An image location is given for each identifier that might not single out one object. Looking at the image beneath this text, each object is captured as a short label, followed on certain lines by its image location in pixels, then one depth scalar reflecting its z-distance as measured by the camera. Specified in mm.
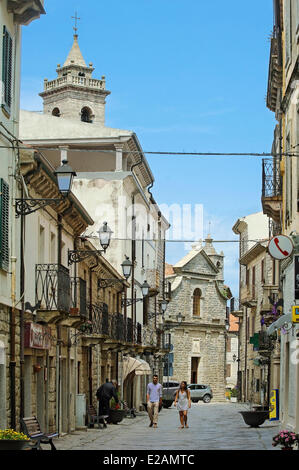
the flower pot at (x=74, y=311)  24328
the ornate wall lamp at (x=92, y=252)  25859
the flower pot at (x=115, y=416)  30953
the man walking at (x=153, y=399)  28125
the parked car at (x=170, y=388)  52144
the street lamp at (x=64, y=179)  17328
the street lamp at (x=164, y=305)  49231
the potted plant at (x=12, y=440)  13852
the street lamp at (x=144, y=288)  40062
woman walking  27344
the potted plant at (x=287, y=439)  14180
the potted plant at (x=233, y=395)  77481
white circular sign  21938
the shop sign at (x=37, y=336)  19641
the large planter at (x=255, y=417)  28203
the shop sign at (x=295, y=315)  19125
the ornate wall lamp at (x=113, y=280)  33094
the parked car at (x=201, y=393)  65625
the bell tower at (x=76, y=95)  68312
